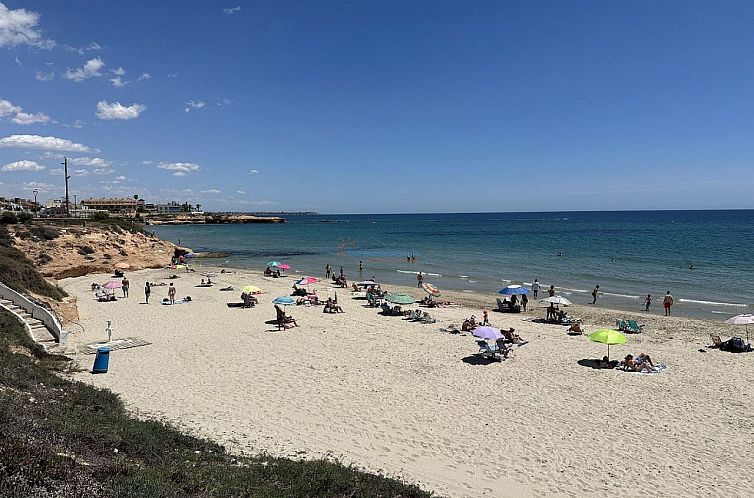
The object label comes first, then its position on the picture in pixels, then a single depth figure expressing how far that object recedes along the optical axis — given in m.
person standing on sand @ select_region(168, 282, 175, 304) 24.09
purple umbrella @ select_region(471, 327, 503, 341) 15.25
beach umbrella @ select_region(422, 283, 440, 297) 24.30
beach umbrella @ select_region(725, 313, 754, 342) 16.52
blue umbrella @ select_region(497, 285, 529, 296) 22.67
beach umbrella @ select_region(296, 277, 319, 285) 26.72
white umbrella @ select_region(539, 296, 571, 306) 20.30
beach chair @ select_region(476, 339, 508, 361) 15.13
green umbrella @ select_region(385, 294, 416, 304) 21.81
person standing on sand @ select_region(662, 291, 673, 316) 22.79
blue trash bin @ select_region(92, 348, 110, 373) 12.63
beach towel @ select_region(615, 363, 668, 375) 13.90
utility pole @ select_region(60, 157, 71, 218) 45.15
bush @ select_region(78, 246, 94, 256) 35.62
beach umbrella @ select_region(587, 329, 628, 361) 14.49
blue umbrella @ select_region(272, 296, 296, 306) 20.95
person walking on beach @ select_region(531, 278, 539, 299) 27.00
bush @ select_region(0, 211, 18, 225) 38.20
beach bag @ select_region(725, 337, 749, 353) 15.97
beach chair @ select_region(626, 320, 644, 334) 18.95
